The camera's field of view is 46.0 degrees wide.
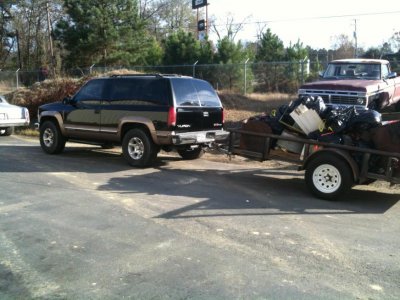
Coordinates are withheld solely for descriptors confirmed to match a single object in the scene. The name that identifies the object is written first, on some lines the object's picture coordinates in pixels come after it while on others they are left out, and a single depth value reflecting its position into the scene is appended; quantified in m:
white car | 16.28
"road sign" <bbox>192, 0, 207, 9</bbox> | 38.60
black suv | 9.64
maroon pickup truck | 11.59
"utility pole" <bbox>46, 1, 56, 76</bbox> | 32.62
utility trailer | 7.03
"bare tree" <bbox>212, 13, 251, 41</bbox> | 60.96
